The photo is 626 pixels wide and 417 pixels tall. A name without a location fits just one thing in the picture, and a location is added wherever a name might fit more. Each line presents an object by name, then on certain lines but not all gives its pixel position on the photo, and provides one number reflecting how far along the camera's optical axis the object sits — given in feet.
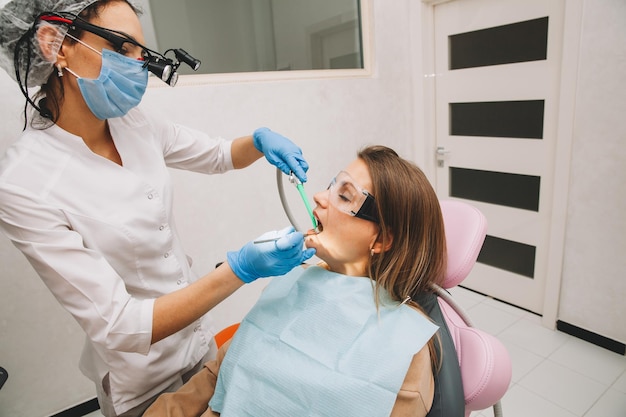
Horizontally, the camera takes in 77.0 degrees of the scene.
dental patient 3.13
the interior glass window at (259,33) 6.61
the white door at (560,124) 6.64
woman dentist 2.93
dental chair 3.02
